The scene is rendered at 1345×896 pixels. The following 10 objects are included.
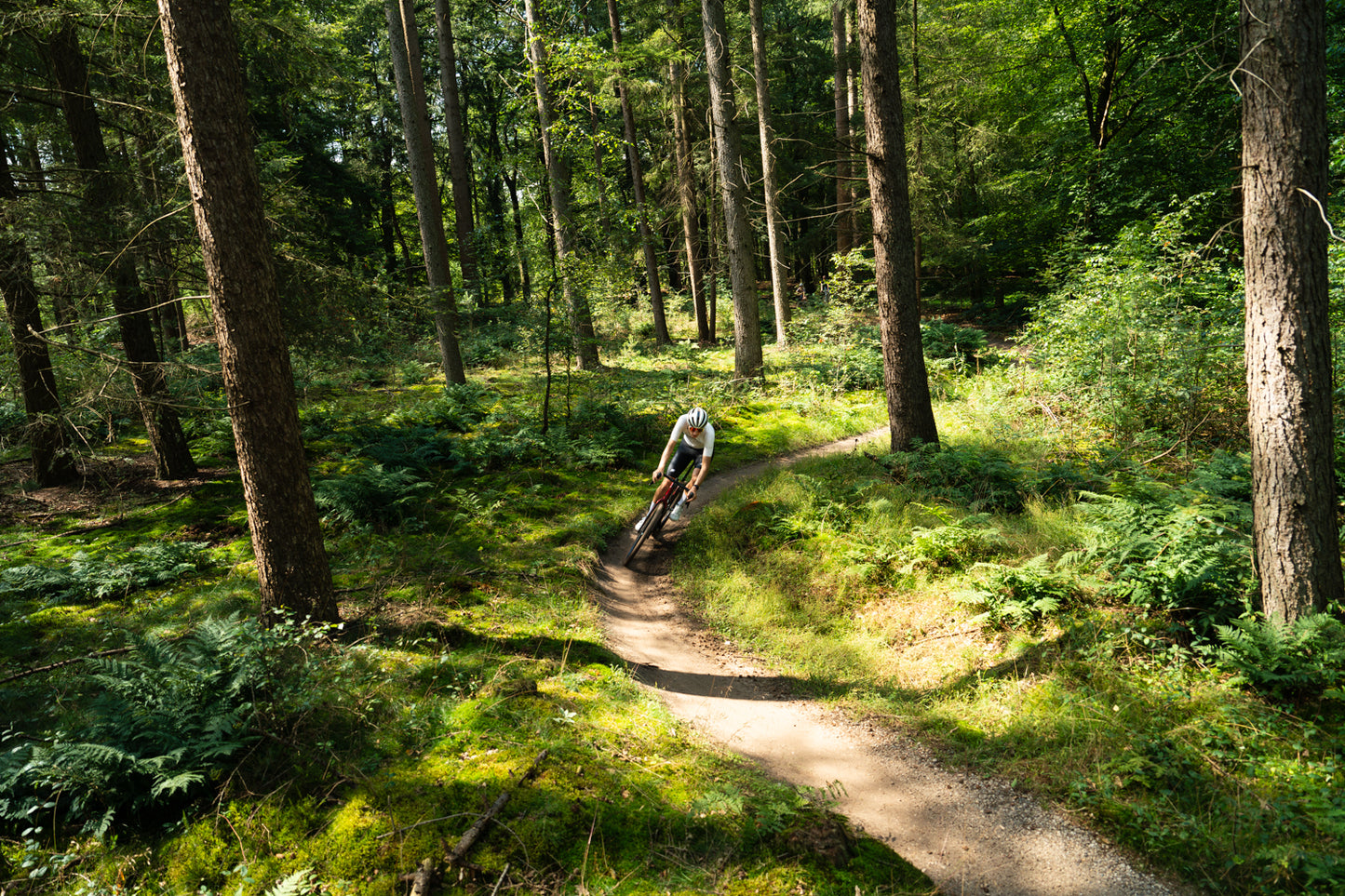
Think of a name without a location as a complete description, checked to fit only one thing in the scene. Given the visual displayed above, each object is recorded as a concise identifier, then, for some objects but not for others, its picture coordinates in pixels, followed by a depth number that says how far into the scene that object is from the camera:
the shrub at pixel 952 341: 18.31
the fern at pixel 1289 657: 4.69
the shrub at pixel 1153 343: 9.38
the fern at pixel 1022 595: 6.16
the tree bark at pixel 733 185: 14.55
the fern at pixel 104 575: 6.62
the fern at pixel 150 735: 3.38
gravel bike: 9.03
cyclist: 8.74
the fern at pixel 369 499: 8.53
